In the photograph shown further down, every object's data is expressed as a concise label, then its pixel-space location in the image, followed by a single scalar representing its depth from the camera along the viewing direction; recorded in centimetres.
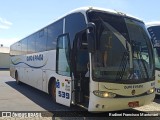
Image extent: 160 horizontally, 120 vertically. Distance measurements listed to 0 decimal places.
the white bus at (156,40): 670
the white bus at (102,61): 426
